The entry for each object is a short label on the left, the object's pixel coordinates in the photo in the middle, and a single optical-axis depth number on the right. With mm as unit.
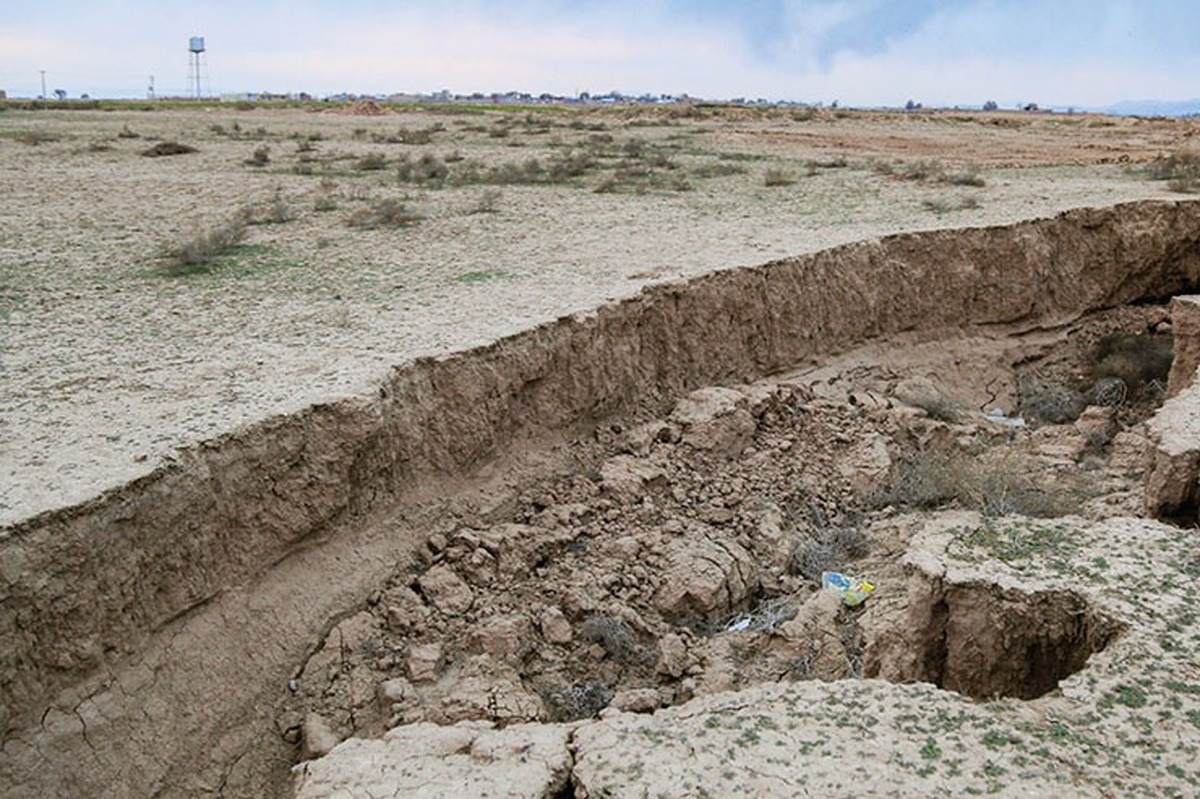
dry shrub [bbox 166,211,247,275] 9859
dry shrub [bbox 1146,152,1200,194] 13798
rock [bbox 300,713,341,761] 5453
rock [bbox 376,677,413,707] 5711
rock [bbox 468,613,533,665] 6035
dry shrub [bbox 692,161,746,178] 16641
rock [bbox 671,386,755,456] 8328
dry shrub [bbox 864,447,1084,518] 7121
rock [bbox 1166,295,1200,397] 10031
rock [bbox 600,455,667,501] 7535
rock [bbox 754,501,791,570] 7227
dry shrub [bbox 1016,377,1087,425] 10758
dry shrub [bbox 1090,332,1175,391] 11312
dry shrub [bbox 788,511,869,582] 7082
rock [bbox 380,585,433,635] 6191
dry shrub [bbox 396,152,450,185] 15766
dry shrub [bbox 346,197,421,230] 11984
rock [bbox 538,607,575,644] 6234
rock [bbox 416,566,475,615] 6355
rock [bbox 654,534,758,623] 6551
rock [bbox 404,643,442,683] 5855
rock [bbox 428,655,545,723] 5523
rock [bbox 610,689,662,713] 5537
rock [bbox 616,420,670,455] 8133
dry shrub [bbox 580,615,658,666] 6141
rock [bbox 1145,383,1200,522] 6266
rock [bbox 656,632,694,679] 5975
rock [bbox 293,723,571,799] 4035
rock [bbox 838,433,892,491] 8297
